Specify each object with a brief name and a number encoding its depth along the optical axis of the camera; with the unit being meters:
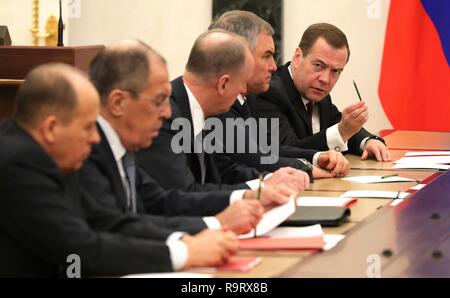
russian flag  8.16
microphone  7.39
